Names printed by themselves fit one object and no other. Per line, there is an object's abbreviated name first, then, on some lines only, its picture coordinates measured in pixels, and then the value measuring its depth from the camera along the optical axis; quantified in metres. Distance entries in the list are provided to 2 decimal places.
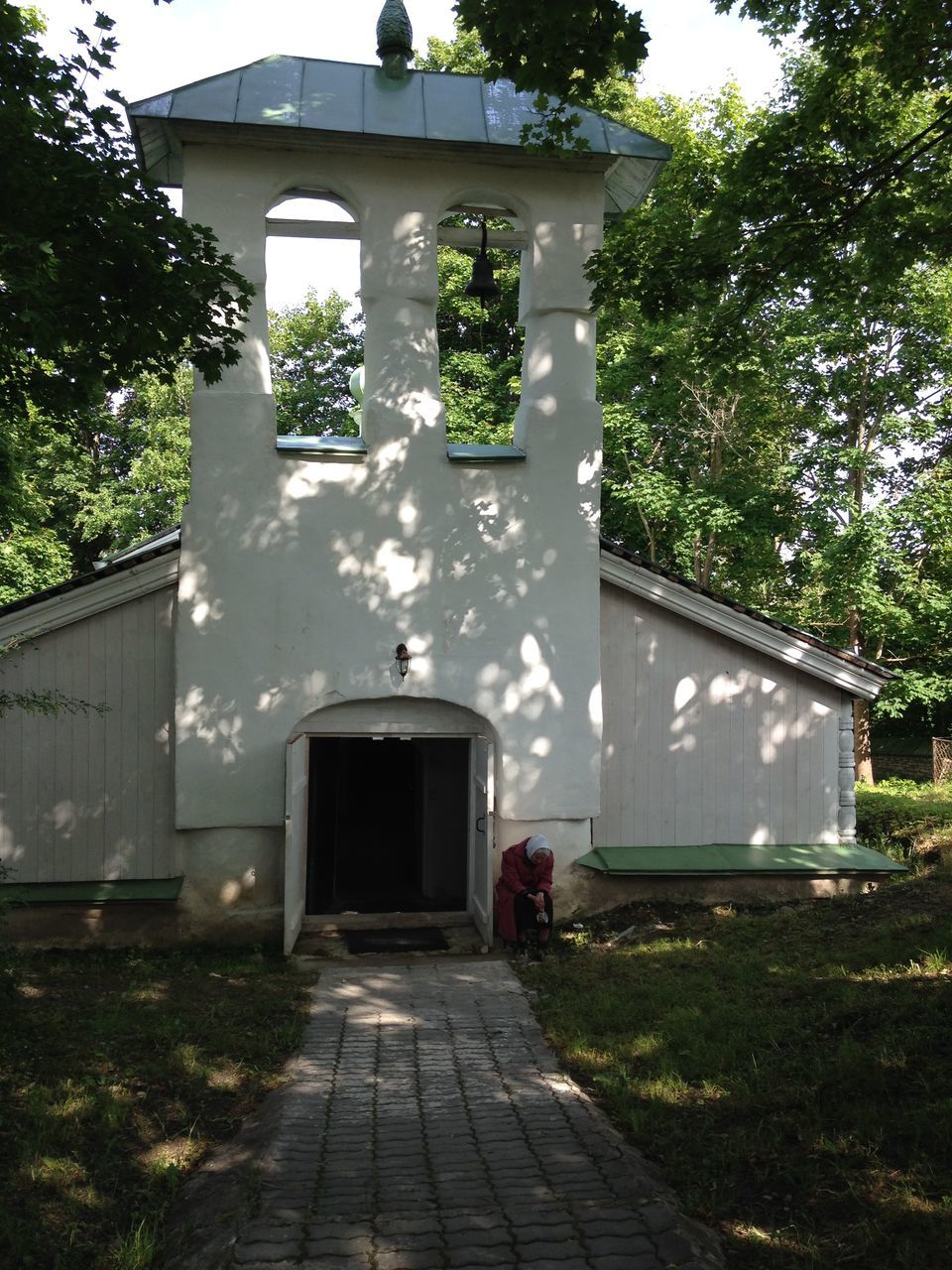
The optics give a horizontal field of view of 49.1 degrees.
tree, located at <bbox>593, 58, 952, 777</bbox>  19.77
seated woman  10.19
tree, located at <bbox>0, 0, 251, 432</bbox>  6.61
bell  10.92
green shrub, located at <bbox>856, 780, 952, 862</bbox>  13.86
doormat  10.64
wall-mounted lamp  10.55
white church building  10.34
